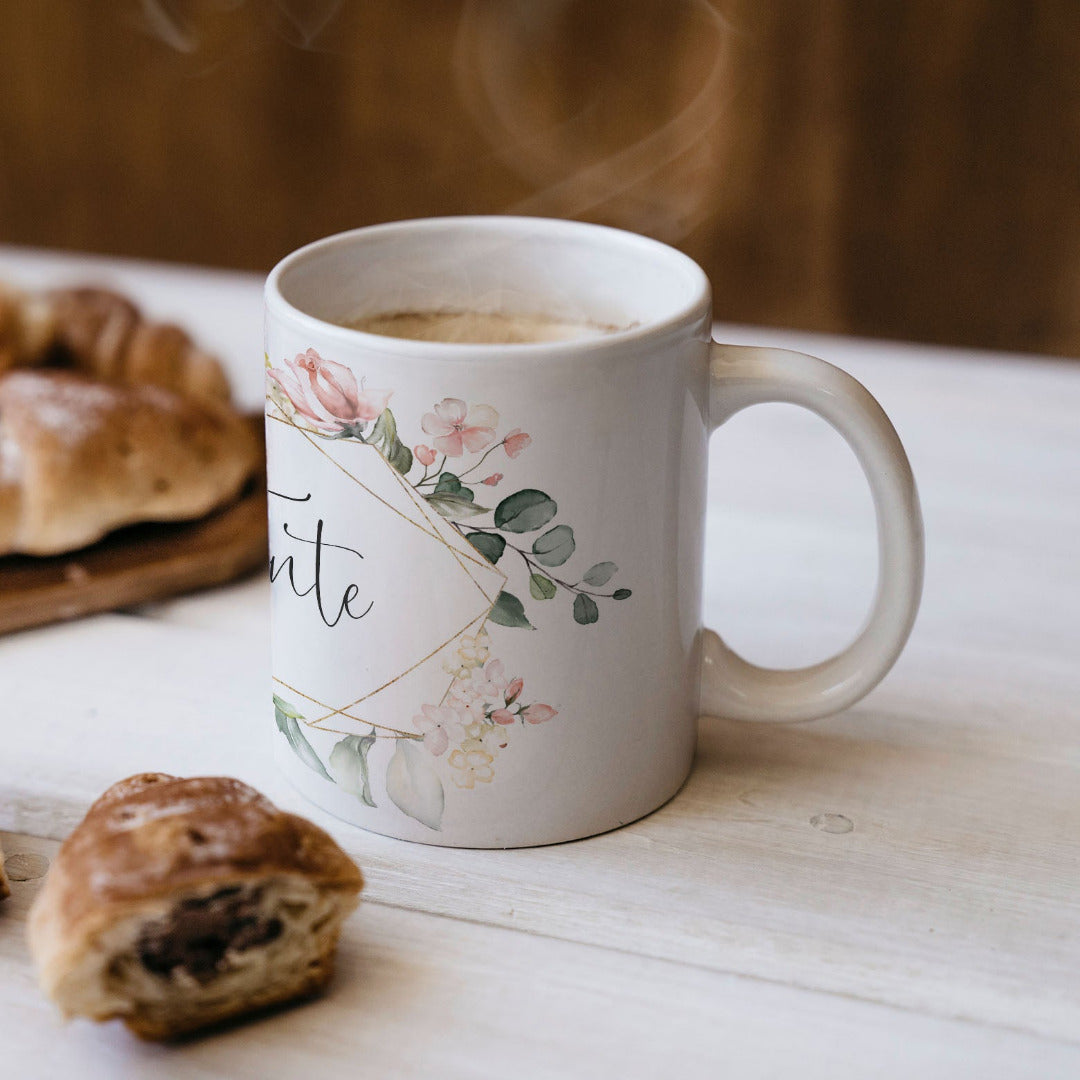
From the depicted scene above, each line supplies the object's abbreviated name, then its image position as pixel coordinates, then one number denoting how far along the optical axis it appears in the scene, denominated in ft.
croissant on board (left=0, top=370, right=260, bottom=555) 2.37
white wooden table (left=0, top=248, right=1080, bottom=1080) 1.43
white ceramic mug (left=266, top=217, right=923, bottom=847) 1.57
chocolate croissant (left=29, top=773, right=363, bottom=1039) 1.30
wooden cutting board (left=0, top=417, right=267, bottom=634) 2.31
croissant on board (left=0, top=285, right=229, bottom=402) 2.92
